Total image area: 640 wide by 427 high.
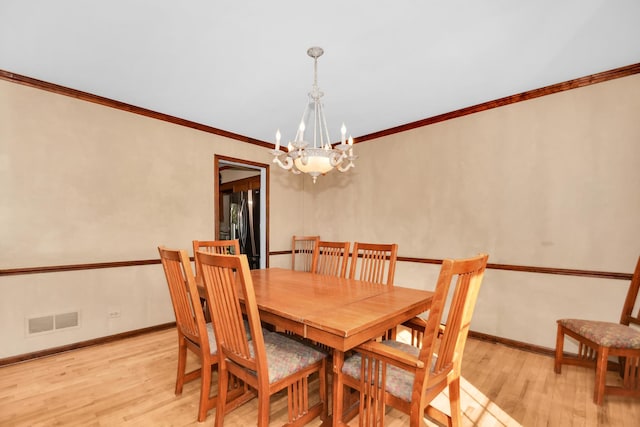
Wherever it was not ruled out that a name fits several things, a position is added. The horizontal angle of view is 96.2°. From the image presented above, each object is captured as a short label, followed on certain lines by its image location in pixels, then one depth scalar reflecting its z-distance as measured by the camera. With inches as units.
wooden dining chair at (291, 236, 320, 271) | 165.5
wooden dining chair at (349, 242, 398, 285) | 98.6
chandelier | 82.5
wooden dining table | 51.8
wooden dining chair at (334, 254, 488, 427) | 46.7
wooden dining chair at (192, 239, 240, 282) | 101.3
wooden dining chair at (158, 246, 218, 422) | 64.4
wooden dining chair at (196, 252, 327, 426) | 53.1
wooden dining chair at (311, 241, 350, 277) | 105.2
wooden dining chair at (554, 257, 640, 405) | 73.8
